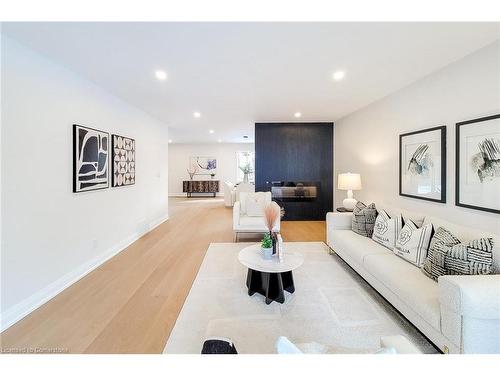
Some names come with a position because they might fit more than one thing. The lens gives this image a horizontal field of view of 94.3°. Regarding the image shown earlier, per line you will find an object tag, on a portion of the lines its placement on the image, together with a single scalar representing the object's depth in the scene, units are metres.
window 10.87
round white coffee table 2.21
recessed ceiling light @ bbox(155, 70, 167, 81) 2.71
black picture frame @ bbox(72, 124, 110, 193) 2.68
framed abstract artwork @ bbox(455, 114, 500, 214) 2.02
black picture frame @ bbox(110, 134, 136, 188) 3.48
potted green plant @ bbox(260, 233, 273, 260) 2.38
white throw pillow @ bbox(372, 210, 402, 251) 2.52
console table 10.52
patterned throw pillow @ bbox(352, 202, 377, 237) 2.99
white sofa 1.30
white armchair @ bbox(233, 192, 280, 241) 4.10
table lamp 4.13
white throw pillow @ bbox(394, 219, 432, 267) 2.10
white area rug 1.73
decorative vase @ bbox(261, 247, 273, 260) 2.38
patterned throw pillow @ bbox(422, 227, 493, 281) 1.59
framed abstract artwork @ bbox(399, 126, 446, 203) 2.58
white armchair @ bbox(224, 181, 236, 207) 7.87
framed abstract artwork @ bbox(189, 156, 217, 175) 10.83
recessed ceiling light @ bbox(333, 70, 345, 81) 2.74
